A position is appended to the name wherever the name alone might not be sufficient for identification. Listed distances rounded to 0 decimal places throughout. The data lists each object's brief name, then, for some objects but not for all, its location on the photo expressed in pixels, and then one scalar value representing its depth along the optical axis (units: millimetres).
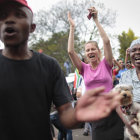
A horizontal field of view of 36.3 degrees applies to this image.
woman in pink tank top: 2885
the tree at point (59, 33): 25000
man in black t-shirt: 1368
